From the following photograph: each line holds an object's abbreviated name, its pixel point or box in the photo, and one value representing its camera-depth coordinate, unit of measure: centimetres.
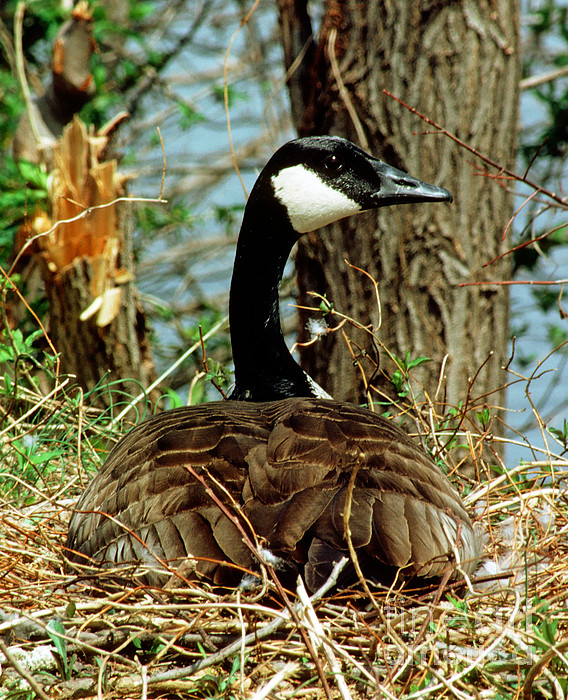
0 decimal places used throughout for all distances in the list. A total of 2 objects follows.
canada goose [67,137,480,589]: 918
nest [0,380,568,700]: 915
